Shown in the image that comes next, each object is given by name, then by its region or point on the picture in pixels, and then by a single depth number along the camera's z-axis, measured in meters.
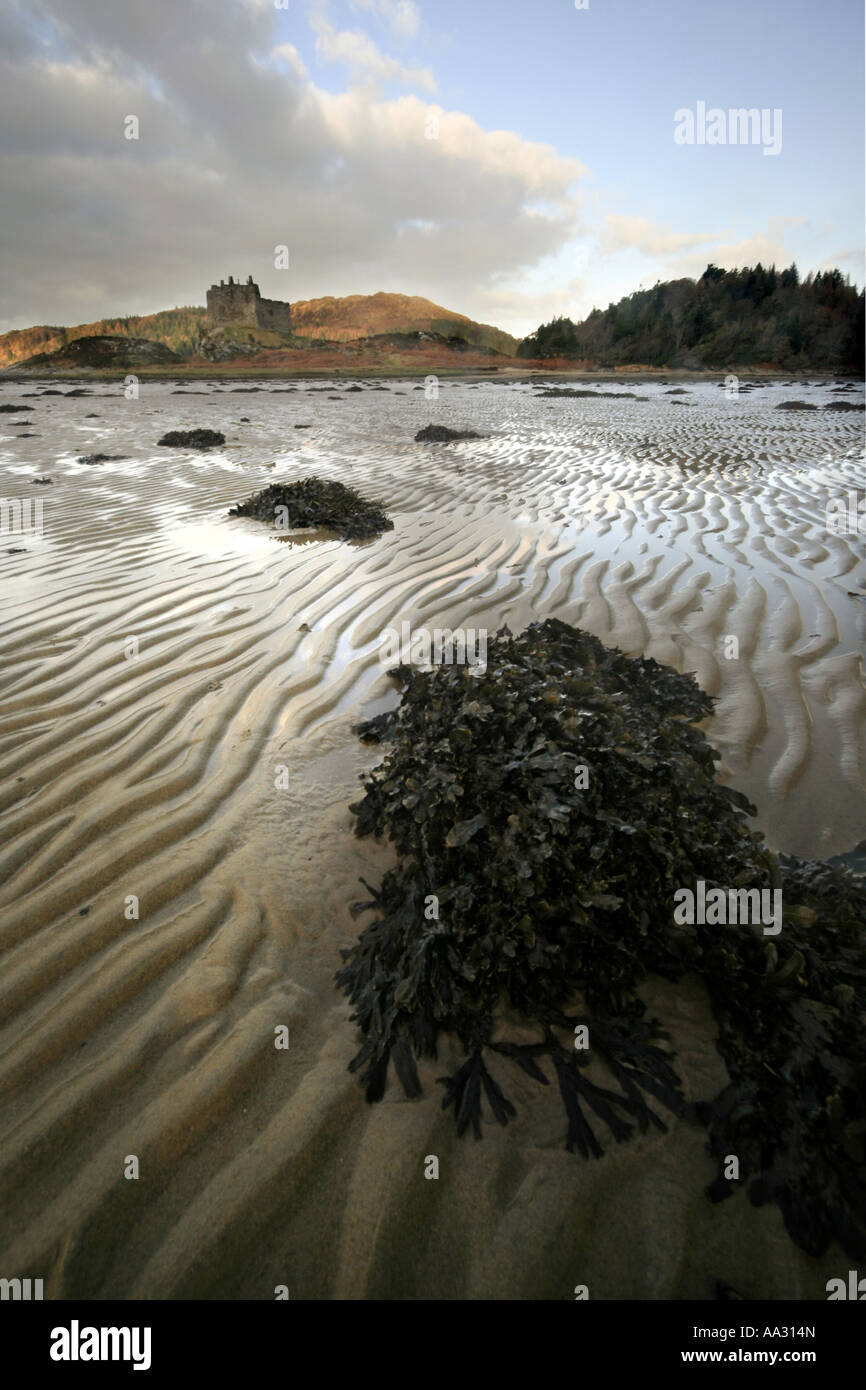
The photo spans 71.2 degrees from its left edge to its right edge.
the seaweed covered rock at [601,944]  1.51
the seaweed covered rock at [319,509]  6.42
